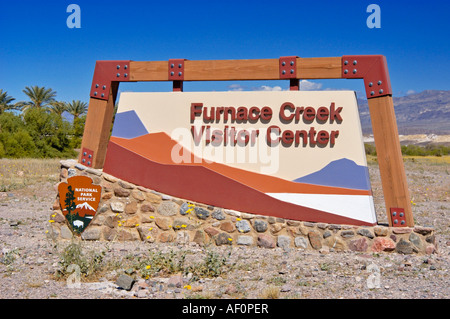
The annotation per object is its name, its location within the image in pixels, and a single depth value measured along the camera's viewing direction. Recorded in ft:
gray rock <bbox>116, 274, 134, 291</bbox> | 17.62
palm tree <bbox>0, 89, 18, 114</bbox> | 128.47
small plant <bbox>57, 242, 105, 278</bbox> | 19.07
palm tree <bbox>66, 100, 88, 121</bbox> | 137.45
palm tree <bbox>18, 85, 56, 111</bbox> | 130.82
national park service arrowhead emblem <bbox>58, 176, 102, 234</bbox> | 26.58
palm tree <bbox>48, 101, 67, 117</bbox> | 137.28
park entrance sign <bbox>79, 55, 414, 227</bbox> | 23.76
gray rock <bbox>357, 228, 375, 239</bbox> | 23.50
